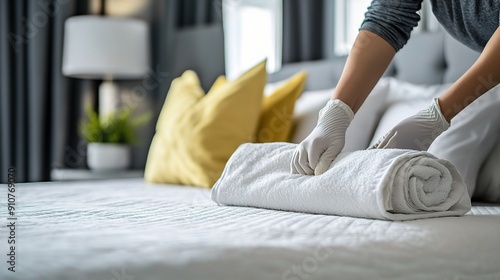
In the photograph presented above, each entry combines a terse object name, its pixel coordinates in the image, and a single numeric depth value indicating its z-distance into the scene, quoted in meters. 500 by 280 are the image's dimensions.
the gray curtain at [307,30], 2.84
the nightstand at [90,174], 3.34
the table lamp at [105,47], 3.38
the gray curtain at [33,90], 3.62
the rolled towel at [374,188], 1.15
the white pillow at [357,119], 1.96
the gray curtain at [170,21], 3.68
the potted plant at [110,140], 3.40
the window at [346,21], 2.69
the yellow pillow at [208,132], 2.11
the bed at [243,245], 0.88
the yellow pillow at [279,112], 2.18
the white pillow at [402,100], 1.84
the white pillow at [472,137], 1.60
